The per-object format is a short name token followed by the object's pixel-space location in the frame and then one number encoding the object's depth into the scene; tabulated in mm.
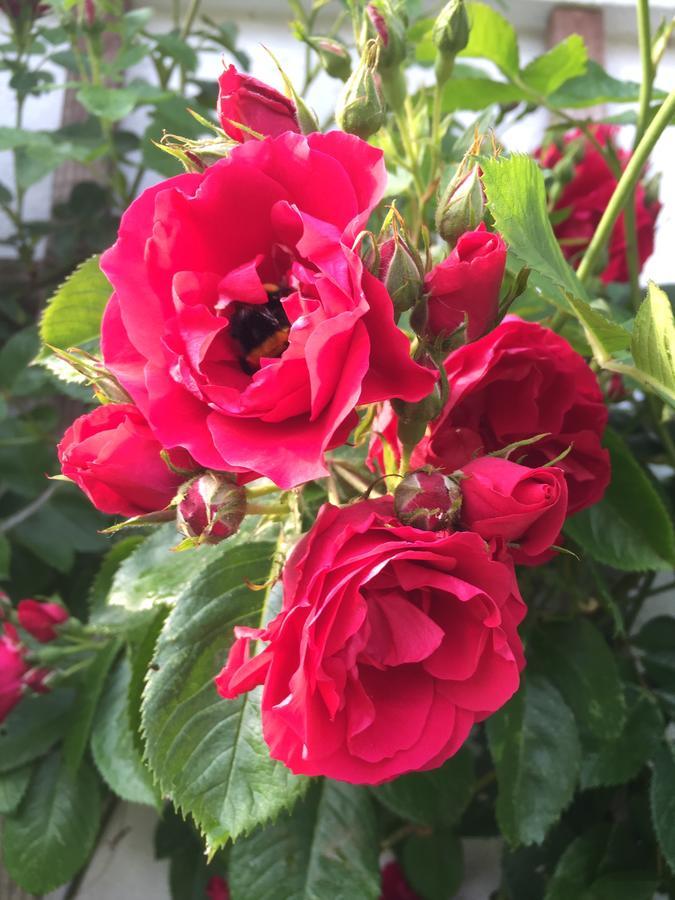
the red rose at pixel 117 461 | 314
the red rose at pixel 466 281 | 323
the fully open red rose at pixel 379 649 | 295
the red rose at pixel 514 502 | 301
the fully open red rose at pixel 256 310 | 276
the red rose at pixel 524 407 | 367
